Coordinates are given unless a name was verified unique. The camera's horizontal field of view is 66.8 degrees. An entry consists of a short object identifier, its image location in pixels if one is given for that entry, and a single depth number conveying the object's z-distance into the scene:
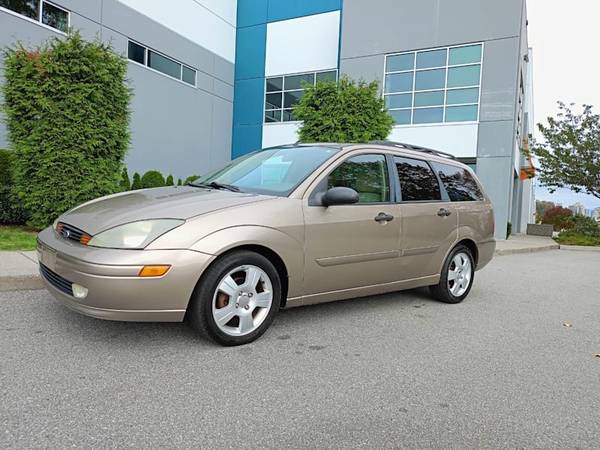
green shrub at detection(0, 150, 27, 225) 8.09
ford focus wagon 3.16
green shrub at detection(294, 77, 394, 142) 10.85
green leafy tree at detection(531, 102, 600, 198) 19.03
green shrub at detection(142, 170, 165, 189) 12.93
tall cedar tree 7.43
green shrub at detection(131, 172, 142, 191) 12.91
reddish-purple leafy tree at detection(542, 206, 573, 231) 25.82
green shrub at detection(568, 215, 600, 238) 19.48
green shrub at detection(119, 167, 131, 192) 11.68
